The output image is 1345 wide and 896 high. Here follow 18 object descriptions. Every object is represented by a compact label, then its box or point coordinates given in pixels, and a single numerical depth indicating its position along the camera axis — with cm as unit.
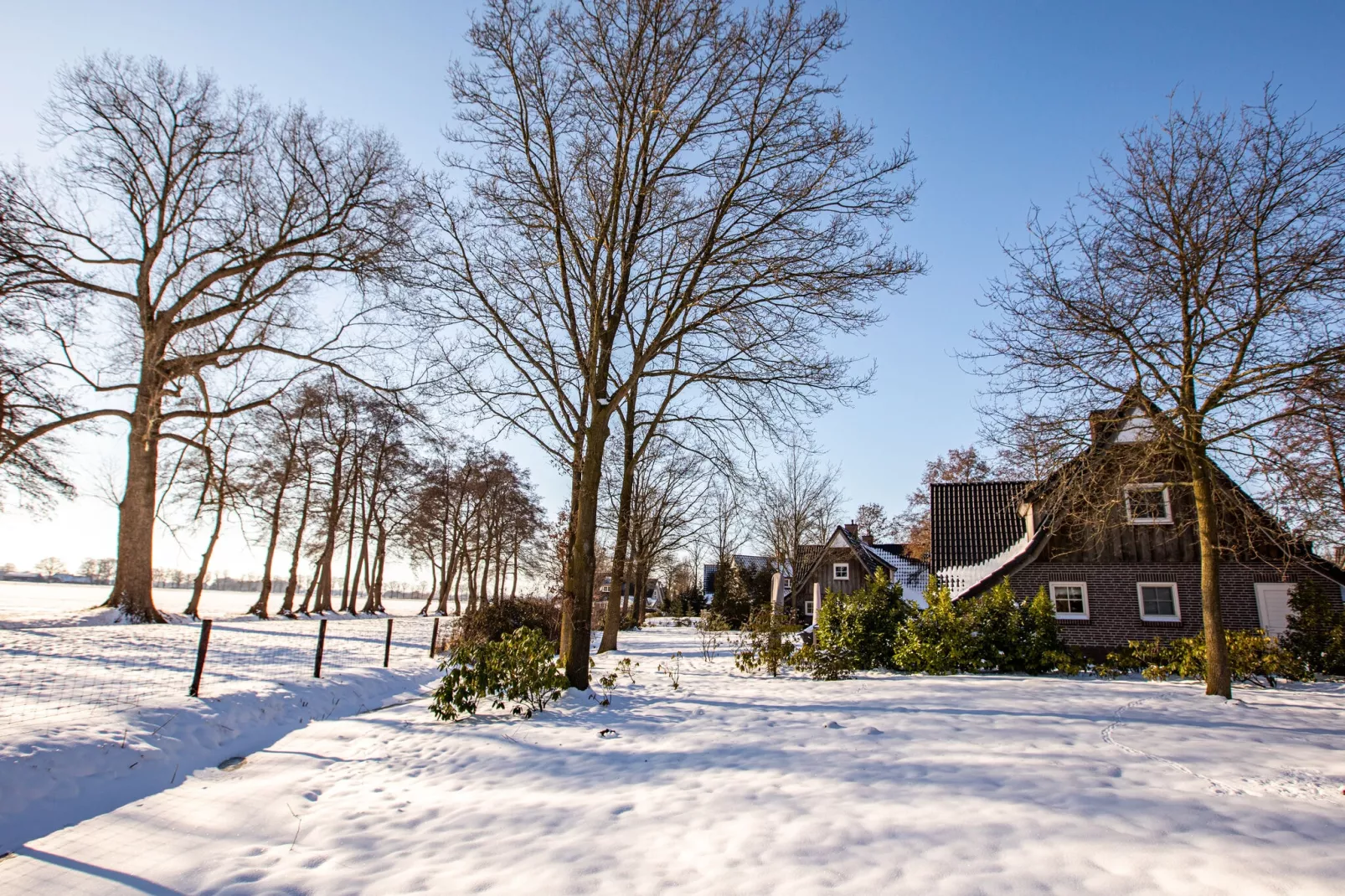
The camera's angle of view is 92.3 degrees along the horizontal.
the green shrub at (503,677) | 795
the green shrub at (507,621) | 1738
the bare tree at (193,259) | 1617
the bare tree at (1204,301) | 939
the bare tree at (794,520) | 3272
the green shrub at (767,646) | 1282
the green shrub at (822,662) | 1210
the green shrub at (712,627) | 2090
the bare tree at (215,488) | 1670
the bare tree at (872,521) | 4569
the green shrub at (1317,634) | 1326
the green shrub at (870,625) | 1363
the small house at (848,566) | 2900
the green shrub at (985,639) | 1303
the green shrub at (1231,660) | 1211
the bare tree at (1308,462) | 898
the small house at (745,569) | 4297
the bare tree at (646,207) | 1027
